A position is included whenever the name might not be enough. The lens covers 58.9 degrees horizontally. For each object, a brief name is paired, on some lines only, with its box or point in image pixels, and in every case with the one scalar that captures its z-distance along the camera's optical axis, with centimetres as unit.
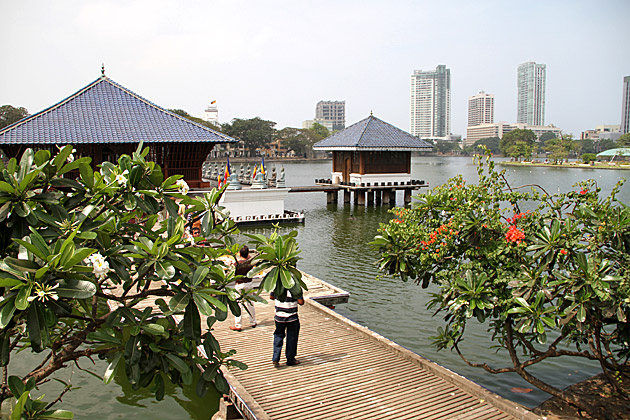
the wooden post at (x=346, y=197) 3439
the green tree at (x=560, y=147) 8877
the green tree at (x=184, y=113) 7986
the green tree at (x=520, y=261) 603
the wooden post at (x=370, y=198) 3359
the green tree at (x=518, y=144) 9444
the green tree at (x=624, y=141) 9406
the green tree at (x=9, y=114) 5672
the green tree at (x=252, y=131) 9119
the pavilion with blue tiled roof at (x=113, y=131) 2081
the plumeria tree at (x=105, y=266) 316
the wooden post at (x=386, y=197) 3426
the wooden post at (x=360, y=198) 3349
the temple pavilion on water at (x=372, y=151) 3316
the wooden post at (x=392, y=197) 3457
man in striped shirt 719
